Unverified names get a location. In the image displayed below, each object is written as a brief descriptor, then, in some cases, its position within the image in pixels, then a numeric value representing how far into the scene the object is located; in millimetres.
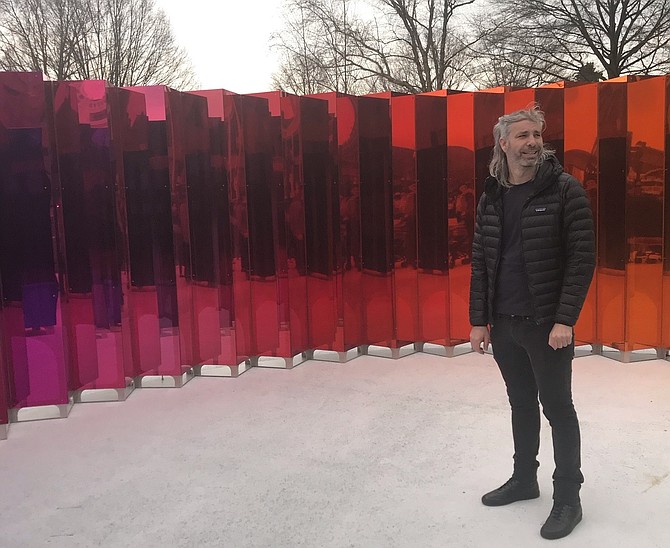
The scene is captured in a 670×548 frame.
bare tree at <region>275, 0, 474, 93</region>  20500
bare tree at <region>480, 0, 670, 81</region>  17781
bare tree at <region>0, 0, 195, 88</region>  19203
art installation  4395
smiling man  2426
